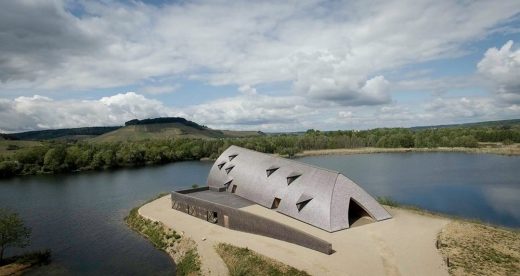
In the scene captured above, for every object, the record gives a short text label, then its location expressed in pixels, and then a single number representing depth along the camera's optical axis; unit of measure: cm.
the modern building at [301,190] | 3456
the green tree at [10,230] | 3103
